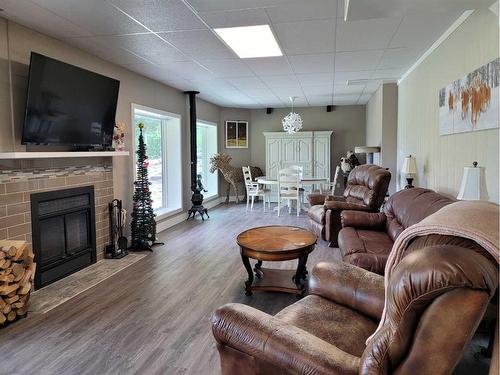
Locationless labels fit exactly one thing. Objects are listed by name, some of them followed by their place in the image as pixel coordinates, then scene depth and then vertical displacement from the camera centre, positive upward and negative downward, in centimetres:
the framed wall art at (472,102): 259 +47
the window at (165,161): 664 +2
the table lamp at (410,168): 456 -11
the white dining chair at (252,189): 833 -64
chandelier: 802 +84
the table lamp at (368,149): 675 +20
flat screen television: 327 +58
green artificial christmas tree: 494 -61
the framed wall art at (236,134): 973 +73
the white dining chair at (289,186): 750 -52
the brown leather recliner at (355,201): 480 -58
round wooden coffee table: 313 -78
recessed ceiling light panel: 351 +126
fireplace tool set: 462 -88
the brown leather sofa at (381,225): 285 -70
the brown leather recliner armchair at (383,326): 102 -64
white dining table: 764 -42
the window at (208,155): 923 +17
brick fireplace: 322 -21
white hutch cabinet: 941 +26
